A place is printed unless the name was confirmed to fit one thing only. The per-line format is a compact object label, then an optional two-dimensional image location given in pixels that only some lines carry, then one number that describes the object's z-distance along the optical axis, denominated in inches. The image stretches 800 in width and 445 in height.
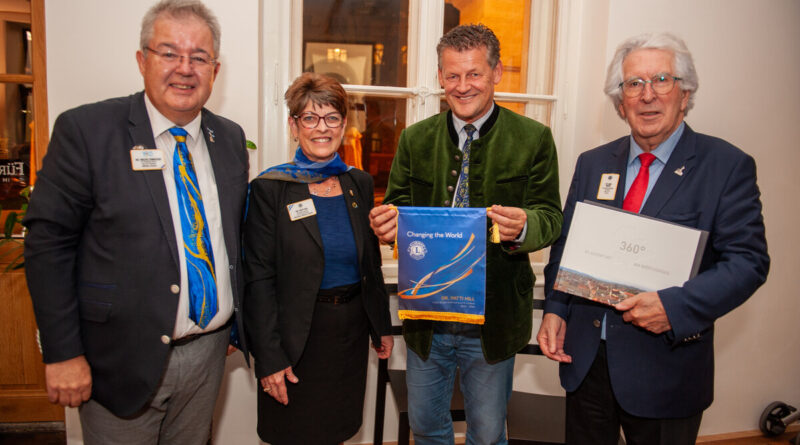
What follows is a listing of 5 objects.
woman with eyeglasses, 66.2
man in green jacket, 65.2
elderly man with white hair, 53.6
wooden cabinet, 118.0
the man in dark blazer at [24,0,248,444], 52.8
